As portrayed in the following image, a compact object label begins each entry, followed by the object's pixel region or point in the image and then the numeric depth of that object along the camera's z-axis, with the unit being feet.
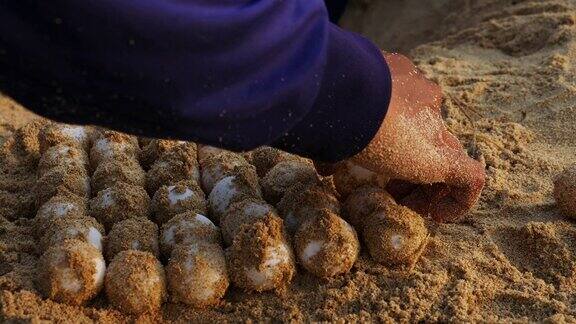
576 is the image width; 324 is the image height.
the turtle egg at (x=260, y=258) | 2.35
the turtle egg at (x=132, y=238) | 2.42
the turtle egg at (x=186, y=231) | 2.43
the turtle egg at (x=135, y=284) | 2.31
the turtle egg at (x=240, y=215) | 2.45
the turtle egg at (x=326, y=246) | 2.39
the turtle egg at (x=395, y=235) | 2.43
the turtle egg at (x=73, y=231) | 2.41
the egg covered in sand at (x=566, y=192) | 2.60
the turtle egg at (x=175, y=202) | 2.56
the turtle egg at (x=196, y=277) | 2.34
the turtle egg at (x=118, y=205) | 2.53
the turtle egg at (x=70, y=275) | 2.30
